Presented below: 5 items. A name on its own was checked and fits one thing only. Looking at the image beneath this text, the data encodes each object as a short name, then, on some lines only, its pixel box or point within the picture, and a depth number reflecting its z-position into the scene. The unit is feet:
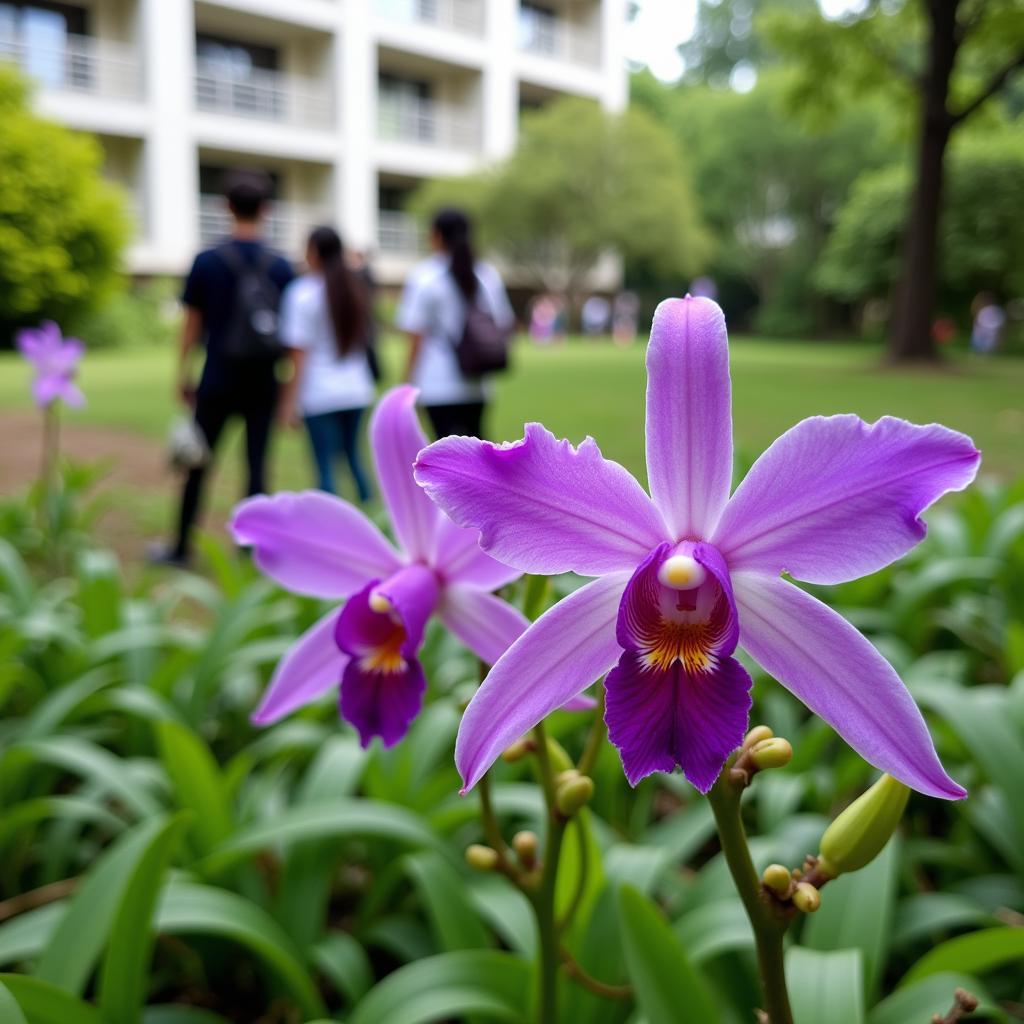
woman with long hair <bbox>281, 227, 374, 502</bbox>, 15.31
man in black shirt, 15.25
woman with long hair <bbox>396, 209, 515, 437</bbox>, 14.88
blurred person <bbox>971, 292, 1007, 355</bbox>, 69.10
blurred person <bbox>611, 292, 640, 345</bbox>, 89.66
